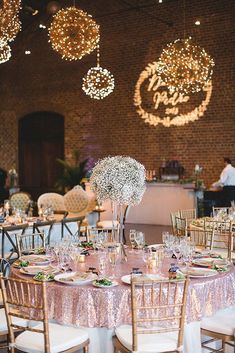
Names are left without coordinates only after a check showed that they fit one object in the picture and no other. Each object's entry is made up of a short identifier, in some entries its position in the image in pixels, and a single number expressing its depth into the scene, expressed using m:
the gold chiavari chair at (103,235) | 4.83
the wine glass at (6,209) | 7.96
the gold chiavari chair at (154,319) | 3.34
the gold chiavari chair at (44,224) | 6.89
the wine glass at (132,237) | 4.76
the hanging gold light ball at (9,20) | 5.61
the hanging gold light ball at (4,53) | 7.72
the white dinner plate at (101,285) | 3.65
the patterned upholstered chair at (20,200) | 9.86
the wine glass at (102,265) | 3.99
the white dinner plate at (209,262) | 4.19
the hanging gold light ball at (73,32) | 6.25
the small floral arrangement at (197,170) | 12.38
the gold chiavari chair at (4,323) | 3.82
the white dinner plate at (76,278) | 3.74
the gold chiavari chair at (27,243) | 4.94
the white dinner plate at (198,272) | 3.85
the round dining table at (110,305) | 3.61
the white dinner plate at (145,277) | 3.76
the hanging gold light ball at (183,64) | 8.55
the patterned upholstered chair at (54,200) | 9.90
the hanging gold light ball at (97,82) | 10.57
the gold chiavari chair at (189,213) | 8.24
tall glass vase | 4.52
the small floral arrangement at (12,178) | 15.38
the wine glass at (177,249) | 4.40
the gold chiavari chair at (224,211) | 7.49
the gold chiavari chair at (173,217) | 7.25
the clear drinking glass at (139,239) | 4.79
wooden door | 16.27
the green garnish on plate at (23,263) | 4.27
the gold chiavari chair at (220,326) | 3.70
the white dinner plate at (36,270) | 4.03
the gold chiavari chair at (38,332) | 3.39
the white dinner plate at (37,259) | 4.34
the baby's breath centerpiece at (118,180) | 4.23
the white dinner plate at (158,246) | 4.70
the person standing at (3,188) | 16.08
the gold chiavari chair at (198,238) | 6.30
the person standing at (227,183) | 11.47
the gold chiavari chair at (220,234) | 6.68
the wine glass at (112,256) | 4.22
